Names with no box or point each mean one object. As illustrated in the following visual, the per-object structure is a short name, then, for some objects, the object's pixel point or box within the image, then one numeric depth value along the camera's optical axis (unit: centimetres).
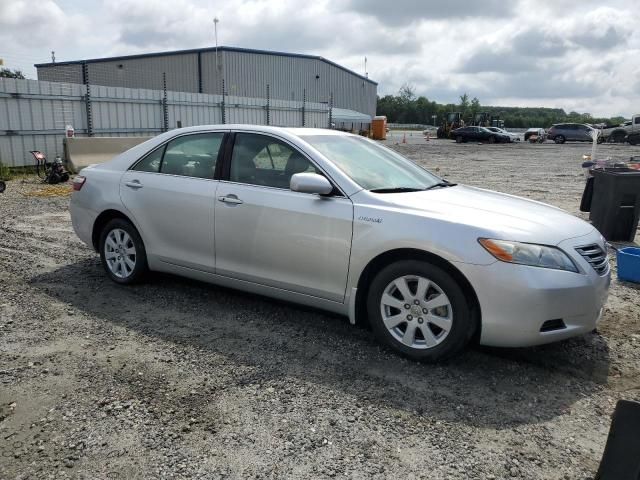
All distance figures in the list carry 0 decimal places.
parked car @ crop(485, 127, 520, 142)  4523
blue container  586
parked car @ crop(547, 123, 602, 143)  4366
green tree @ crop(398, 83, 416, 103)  12358
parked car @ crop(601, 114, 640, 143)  3954
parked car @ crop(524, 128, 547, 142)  4716
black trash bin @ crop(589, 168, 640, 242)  780
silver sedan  354
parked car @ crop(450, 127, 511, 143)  4448
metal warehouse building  4447
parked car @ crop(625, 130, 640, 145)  3891
